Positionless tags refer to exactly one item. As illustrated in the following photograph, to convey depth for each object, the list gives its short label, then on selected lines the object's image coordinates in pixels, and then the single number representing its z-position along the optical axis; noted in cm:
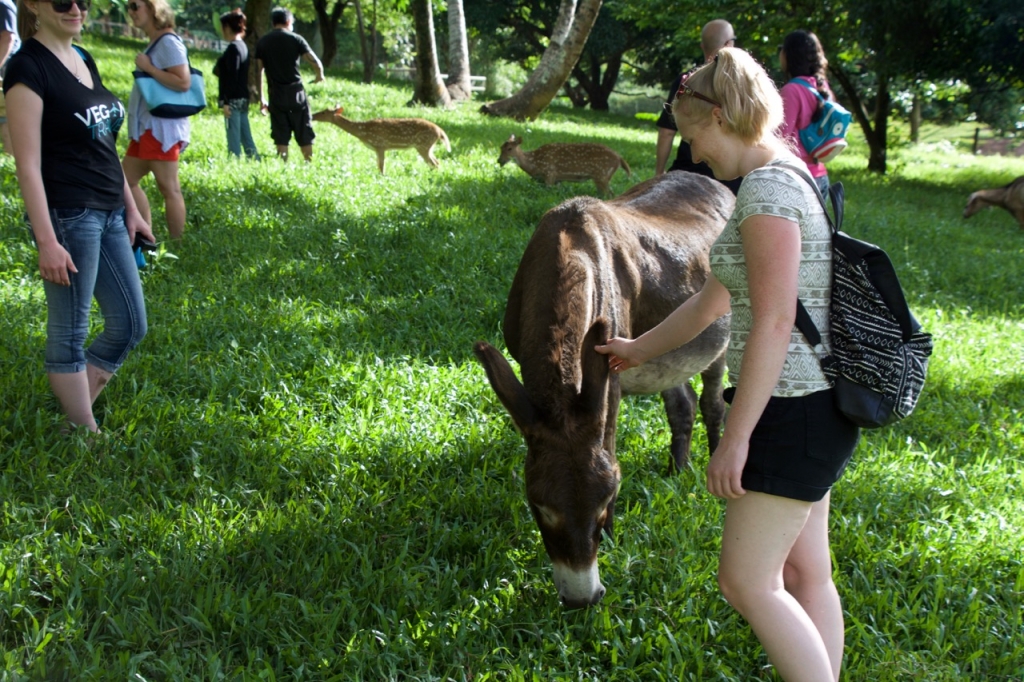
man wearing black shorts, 1063
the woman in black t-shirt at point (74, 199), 364
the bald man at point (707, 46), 659
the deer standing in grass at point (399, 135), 1152
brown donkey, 298
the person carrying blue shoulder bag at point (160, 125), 620
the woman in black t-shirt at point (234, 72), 1028
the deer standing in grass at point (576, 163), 1130
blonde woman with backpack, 229
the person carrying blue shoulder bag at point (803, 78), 626
